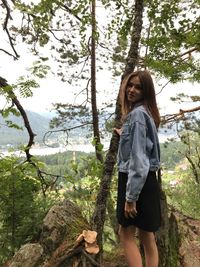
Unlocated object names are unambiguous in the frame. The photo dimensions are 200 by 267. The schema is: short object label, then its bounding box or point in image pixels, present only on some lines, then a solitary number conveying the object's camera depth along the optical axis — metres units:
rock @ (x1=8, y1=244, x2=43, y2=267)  1.86
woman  1.56
